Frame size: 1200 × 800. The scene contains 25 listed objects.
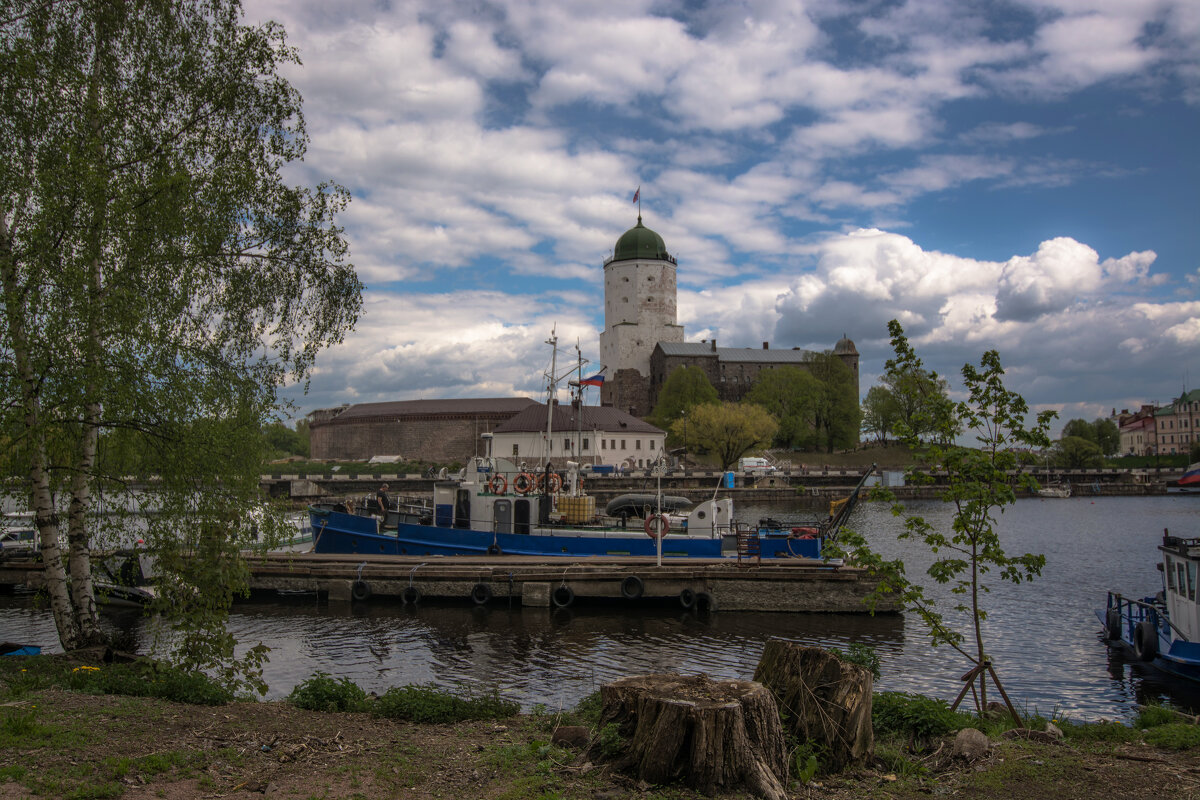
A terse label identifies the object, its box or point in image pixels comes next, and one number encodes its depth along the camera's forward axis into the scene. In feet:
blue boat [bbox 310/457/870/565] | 81.46
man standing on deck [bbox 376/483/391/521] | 91.30
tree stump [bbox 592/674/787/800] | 19.76
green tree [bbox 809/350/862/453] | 323.16
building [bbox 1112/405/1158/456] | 440.86
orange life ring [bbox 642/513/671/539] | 78.48
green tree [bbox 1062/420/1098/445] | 392.41
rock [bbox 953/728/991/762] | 23.50
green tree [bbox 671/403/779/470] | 272.92
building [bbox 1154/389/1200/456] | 407.23
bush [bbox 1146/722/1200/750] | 25.62
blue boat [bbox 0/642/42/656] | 40.73
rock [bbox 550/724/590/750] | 24.00
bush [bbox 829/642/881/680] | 31.65
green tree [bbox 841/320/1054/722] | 28.43
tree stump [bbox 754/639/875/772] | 22.86
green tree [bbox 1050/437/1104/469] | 334.24
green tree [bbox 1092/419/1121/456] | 411.75
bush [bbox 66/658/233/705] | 31.17
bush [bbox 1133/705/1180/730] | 31.32
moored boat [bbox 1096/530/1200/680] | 48.91
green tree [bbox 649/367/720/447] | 306.35
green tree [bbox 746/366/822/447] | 315.78
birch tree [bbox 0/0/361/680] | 30.50
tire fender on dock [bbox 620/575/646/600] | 68.54
